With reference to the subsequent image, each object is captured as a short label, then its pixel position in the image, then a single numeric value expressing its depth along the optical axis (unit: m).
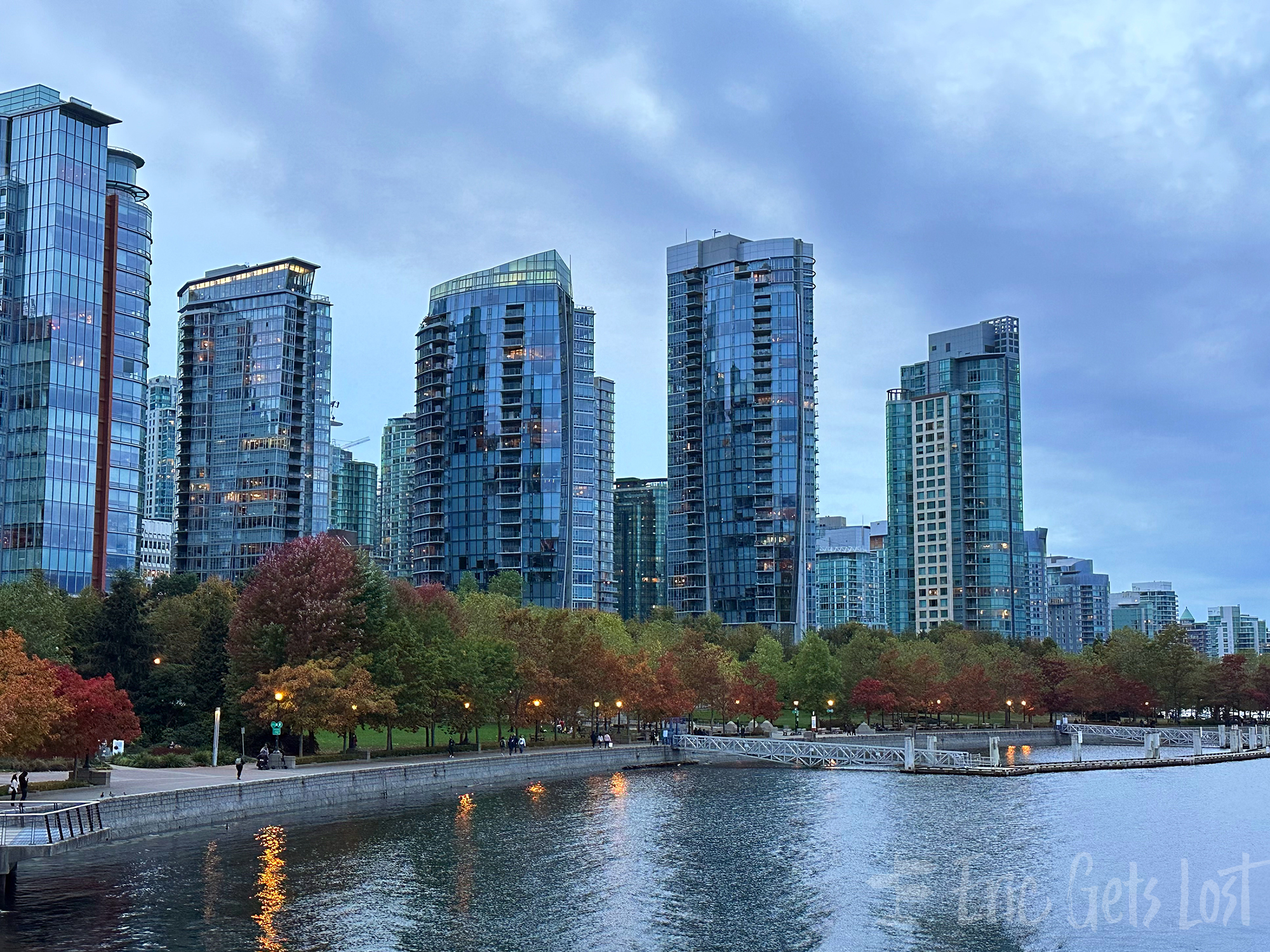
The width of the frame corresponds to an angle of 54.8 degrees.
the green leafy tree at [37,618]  90.81
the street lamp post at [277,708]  83.68
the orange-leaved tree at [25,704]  59.78
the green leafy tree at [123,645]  98.69
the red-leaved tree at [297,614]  90.00
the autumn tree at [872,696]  146.75
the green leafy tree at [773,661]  152.12
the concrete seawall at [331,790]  60.38
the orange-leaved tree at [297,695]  84.12
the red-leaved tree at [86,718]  65.31
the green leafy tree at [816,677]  147.25
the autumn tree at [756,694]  137.75
